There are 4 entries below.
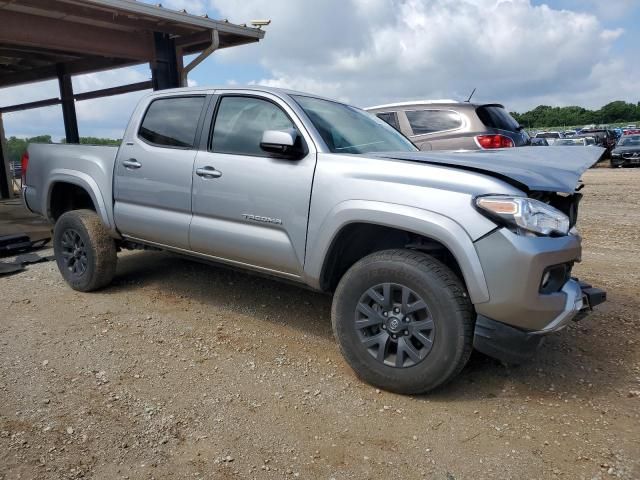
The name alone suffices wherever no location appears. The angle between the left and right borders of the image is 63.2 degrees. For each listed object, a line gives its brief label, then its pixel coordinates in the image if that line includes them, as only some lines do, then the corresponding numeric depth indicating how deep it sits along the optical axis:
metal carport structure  7.58
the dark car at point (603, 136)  28.19
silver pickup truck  2.75
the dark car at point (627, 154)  21.53
